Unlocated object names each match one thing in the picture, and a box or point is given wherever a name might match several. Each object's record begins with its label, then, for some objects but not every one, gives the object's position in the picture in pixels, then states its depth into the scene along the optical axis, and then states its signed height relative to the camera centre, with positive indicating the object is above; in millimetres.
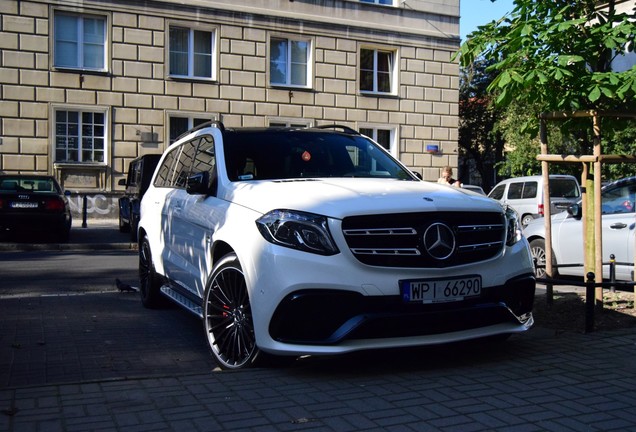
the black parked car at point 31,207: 16188 +131
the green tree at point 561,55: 6625 +1566
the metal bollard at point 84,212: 21247 +60
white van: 21953 +836
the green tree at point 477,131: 44969 +5581
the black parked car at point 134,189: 17703 +644
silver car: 9516 -155
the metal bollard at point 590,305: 6266 -707
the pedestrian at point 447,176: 15650 +912
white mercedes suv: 4684 -302
